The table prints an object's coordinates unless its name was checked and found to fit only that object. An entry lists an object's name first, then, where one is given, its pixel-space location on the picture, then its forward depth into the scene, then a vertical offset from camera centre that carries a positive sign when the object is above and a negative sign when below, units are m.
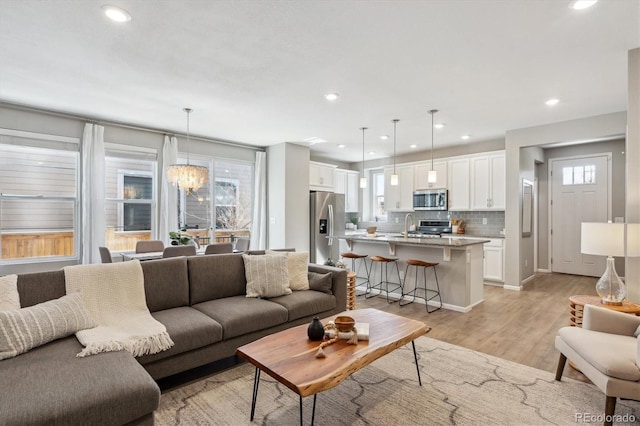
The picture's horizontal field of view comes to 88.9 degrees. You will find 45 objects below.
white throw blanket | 2.07 -0.74
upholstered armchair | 1.86 -0.86
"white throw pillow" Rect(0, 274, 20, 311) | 2.06 -0.53
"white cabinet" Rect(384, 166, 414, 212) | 7.31 +0.52
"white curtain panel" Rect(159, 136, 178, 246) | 5.36 +0.25
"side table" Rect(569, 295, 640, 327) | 2.50 -0.74
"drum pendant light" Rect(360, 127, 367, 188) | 5.32 +0.52
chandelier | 4.35 +0.50
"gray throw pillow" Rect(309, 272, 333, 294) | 3.45 -0.75
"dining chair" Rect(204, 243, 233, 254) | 4.25 -0.47
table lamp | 2.42 -0.25
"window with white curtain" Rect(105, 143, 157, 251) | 4.98 +0.27
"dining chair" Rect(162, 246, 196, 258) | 3.80 -0.45
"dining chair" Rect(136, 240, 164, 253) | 4.48 -0.47
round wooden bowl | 2.14 -0.73
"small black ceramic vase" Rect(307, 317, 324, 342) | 2.14 -0.78
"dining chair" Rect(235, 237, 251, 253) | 5.03 -0.49
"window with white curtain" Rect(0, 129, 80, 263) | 4.20 +0.21
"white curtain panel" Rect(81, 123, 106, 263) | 4.58 +0.29
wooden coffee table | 1.66 -0.84
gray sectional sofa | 1.49 -0.83
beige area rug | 2.02 -1.27
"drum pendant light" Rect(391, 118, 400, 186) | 4.85 +1.39
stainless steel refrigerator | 6.87 -0.30
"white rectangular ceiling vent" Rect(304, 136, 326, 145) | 6.05 +1.39
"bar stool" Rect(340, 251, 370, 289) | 5.11 -0.78
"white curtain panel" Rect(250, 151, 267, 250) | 6.56 +0.12
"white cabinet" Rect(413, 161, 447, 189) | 6.77 +0.82
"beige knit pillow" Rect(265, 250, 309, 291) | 3.45 -0.61
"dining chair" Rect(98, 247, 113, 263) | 3.86 -0.51
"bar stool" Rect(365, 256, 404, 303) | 4.82 -0.94
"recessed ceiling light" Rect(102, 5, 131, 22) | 2.21 +1.38
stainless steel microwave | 6.73 +0.30
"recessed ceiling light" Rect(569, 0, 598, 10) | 2.13 +1.39
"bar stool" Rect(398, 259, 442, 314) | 4.27 -1.00
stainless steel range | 6.91 -0.31
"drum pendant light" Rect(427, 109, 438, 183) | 4.75 +0.55
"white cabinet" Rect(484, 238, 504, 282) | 5.73 -0.82
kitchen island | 4.29 -0.69
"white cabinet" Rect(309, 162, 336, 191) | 7.18 +0.83
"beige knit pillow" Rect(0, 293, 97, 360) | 1.83 -0.68
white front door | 6.14 +0.18
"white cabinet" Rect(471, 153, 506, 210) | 5.94 +0.59
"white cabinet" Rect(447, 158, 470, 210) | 6.43 +0.60
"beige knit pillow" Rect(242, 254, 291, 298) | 3.18 -0.62
